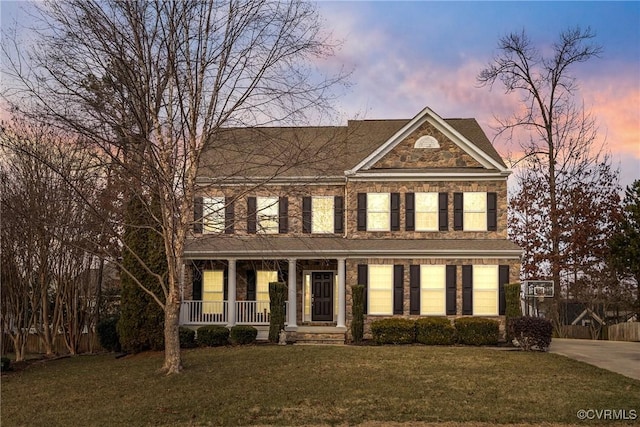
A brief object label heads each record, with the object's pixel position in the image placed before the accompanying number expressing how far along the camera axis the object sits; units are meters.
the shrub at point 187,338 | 20.61
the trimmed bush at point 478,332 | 21.06
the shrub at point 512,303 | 21.44
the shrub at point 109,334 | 20.77
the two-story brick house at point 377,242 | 22.89
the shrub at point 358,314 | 21.83
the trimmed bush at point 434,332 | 21.00
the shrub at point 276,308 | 21.78
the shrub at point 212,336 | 20.64
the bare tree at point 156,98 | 12.98
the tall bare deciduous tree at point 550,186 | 31.58
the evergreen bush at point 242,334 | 20.97
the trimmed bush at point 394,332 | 21.09
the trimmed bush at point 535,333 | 18.98
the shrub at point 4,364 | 17.08
